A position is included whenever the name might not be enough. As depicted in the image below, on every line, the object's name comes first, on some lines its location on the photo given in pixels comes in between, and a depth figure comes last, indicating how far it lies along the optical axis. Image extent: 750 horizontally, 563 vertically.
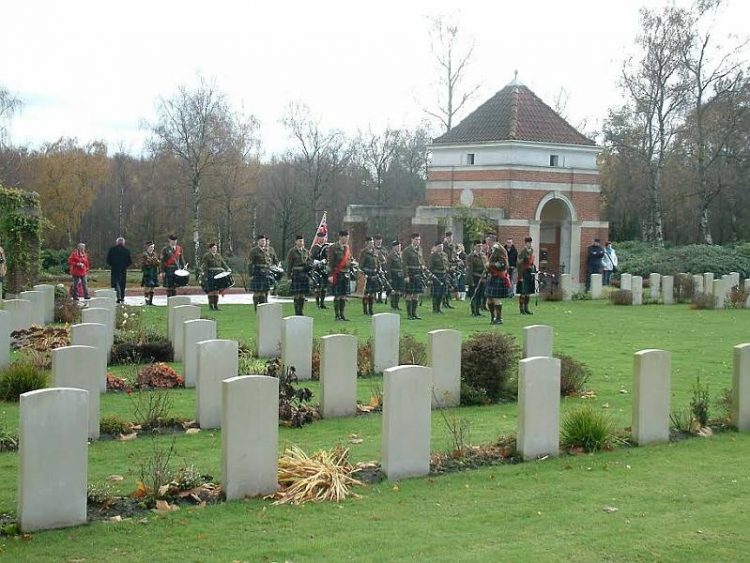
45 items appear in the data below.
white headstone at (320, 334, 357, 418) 10.57
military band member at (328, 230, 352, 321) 22.23
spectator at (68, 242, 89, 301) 25.53
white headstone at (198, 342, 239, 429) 10.01
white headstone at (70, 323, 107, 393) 11.91
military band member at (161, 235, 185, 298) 25.28
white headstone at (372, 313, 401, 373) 13.40
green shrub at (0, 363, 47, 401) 11.26
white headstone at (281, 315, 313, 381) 12.84
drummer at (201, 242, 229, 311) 24.02
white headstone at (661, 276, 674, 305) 28.72
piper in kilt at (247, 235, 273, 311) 23.03
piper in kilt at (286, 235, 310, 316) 21.84
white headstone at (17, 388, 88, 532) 6.58
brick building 36.69
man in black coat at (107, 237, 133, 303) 25.62
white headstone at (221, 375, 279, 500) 7.39
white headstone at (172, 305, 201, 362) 14.45
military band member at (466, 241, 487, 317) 23.81
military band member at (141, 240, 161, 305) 25.47
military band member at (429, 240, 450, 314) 24.77
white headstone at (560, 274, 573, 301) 29.98
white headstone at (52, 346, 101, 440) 9.36
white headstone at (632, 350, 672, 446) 9.47
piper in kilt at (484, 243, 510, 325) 21.75
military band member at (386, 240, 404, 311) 24.08
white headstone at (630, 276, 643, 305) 28.44
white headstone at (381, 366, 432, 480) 8.09
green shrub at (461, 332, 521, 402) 11.81
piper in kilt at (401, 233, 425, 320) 22.70
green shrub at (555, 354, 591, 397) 12.08
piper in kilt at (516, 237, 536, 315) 24.48
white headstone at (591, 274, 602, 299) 31.00
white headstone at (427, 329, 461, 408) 11.42
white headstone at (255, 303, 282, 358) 14.99
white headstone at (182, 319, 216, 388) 12.35
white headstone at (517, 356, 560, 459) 8.79
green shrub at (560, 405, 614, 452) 9.21
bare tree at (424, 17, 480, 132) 54.41
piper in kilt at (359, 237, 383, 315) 23.84
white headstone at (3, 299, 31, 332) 15.97
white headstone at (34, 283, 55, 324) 19.37
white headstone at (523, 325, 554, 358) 12.45
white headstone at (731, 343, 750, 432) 10.29
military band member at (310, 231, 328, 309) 25.48
